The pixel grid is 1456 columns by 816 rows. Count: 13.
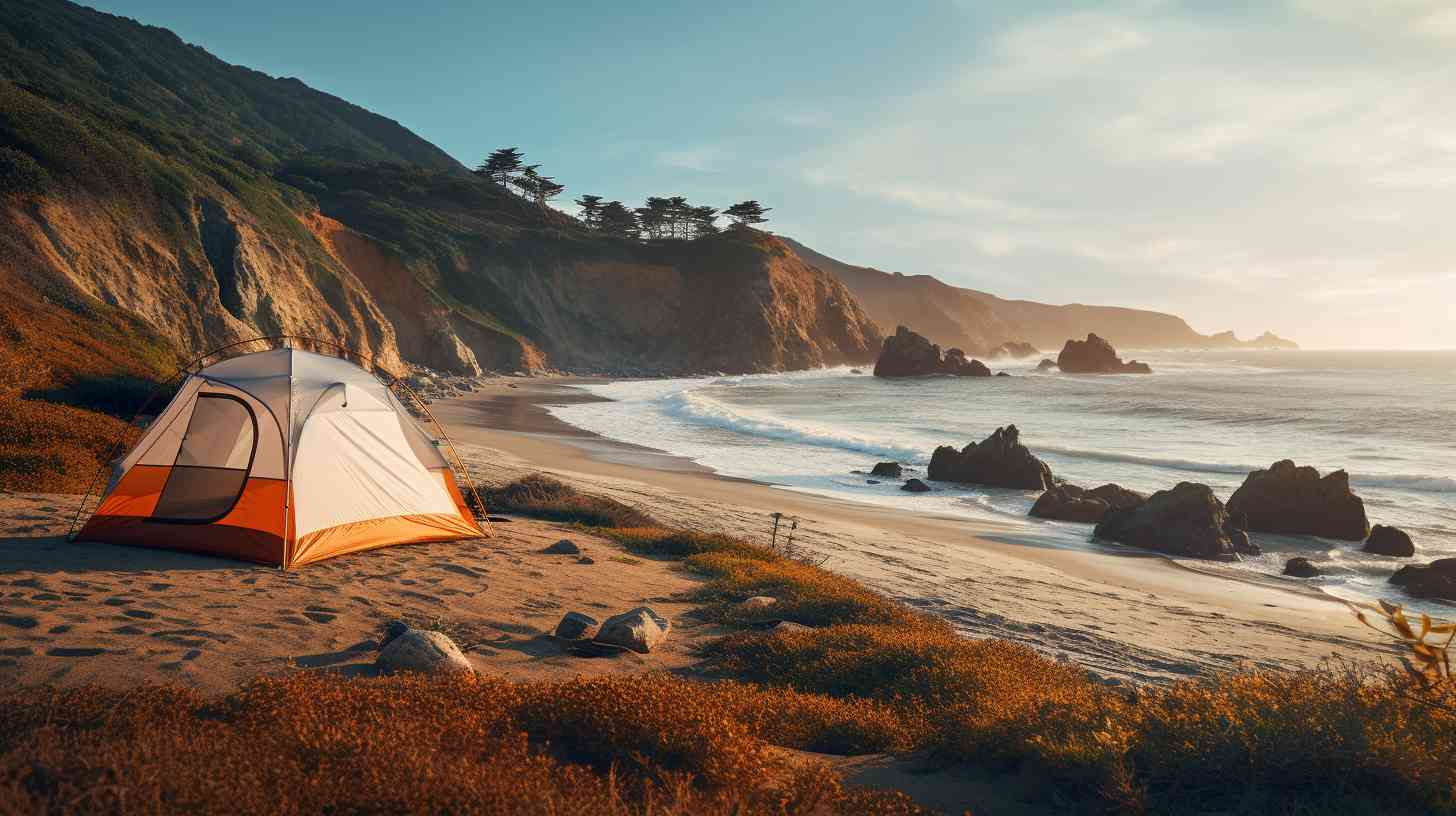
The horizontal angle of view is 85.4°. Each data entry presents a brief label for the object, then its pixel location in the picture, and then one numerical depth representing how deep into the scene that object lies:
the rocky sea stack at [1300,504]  17.61
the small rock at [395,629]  6.17
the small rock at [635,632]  6.94
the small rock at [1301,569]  14.47
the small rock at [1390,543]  16.02
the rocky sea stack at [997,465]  22.69
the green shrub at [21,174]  20.20
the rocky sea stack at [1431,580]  12.98
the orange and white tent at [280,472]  8.74
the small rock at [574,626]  7.04
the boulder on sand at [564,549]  10.54
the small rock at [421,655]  5.61
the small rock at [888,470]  23.78
